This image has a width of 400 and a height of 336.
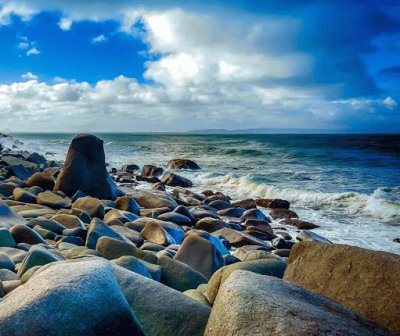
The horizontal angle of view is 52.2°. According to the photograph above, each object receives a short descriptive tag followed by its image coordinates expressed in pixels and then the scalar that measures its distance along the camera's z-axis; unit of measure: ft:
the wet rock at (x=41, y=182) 35.12
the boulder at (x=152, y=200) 34.60
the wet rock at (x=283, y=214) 37.22
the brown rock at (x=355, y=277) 8.38
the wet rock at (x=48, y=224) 20.51
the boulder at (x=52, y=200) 28.35
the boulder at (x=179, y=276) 13.48
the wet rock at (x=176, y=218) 29.48
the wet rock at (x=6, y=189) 30.91
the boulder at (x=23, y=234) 17.38
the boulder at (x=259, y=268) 11.18
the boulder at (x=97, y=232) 18.11
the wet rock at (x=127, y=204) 30.27
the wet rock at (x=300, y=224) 33.17
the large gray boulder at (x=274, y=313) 6.48
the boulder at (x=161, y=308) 8.71
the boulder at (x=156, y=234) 21.27
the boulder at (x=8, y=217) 19.75
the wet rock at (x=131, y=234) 20.56
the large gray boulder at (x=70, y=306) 7.07
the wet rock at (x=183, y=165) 80.31
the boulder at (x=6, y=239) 16.35
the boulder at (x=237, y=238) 25.45
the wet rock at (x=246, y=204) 41.19
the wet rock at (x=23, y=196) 28.76
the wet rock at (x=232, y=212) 36.65
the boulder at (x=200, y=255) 16.94
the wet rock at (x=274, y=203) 41.70
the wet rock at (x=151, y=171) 68.31
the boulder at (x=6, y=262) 13.52
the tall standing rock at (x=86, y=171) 34.17
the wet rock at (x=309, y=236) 28.37
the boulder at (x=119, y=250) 14.88
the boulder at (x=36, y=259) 12.44
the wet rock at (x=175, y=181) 56.59
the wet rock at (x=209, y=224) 29.43
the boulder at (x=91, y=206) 25.88
